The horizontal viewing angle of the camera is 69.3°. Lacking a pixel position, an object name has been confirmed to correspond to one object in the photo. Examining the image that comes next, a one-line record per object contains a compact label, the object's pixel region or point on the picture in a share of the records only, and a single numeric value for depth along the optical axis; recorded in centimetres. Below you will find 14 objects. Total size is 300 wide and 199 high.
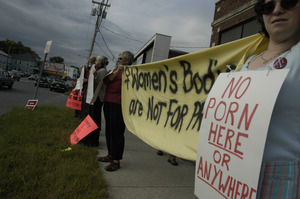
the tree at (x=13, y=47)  10194
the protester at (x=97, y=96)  382
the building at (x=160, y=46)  1402
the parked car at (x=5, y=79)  1581
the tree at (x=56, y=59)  13100
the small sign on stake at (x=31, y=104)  837
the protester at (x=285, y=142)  101
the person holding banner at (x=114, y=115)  334
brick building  634
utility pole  2591
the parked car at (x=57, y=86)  2583
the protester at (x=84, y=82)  460
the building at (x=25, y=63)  10238
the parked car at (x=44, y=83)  3119
